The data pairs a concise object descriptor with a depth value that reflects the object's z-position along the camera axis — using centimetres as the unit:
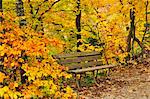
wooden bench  898
